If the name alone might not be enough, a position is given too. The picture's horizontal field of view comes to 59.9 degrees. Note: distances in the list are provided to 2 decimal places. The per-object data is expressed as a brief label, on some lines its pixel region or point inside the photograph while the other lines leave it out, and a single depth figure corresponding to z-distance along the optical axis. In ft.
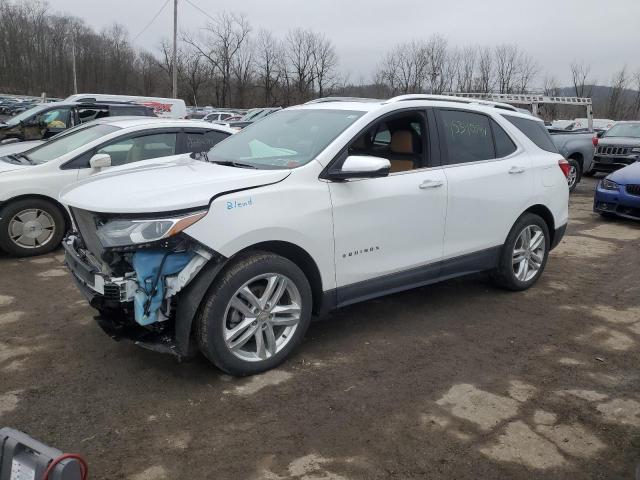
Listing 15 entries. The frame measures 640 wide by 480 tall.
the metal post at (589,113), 56.42
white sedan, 20.49
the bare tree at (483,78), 173.06
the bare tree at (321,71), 184.03
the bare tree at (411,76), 171.83
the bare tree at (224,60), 186.53
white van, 62.90
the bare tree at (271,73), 190.29
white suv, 10.62
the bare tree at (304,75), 185.16
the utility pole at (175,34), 94.02
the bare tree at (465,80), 175.52
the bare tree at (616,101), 165.37
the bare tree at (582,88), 184.44
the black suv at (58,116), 36.27
